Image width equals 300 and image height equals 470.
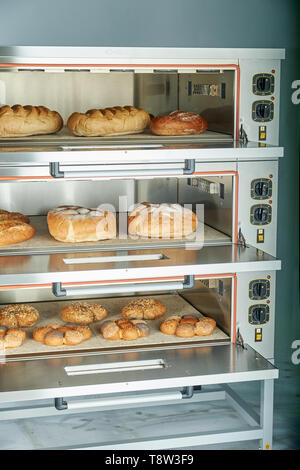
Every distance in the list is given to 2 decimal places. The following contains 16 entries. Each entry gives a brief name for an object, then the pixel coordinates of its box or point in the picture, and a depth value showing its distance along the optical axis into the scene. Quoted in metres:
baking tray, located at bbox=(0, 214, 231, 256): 2.33
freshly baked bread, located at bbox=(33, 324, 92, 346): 2.42
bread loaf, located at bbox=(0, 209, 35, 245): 2.34
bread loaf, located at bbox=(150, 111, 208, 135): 2.47
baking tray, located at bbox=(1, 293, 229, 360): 2.40
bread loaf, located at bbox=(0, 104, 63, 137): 2.32
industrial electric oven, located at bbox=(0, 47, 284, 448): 2.14
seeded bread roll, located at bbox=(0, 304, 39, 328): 2.54
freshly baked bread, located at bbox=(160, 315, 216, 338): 2.51
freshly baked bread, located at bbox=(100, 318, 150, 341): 2.47
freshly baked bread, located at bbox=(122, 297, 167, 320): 2.65
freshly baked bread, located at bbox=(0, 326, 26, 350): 2.39
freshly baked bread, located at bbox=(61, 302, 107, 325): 2.58
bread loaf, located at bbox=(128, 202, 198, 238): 2.43
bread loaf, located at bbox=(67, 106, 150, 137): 2.39
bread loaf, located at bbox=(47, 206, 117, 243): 2.37
